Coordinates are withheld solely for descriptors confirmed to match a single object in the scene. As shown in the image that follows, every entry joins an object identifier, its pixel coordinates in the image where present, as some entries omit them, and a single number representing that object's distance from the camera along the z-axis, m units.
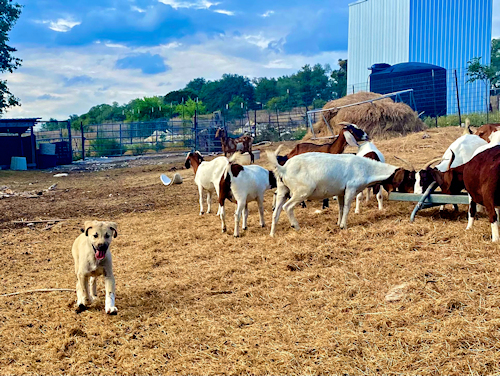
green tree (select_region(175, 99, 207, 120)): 44.47
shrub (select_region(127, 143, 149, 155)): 30.09
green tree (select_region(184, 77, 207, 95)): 65.25
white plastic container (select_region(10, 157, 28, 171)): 23.38
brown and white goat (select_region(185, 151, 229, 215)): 8.63
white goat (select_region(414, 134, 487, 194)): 7.74
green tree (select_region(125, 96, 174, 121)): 45.38
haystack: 16.73
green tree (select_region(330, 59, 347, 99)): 43.12
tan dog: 4.70
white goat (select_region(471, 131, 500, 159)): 7.03
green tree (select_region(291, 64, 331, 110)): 44.72
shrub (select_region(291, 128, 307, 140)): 26.75
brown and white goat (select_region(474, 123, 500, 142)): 9.41
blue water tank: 23.30
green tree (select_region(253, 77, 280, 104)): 50.06
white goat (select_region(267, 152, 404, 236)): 7.16
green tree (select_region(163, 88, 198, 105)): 55.41
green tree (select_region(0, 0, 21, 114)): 26.14
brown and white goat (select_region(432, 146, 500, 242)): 5.61
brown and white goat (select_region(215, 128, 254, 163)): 19.06
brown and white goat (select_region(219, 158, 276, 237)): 7.49
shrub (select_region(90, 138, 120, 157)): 30.08
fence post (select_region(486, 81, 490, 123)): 16.68
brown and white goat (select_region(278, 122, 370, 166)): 9.12
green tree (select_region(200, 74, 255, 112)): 52.56
